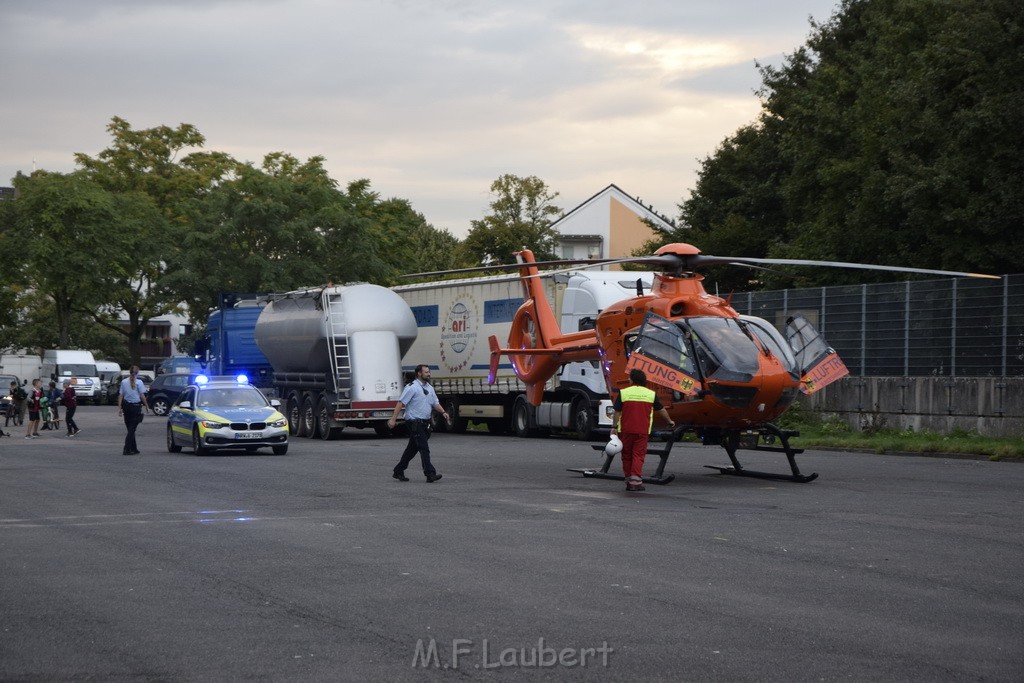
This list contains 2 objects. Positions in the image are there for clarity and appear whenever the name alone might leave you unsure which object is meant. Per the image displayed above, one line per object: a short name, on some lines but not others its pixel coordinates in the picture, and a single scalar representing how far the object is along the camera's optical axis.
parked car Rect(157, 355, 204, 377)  62.36
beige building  96.69
